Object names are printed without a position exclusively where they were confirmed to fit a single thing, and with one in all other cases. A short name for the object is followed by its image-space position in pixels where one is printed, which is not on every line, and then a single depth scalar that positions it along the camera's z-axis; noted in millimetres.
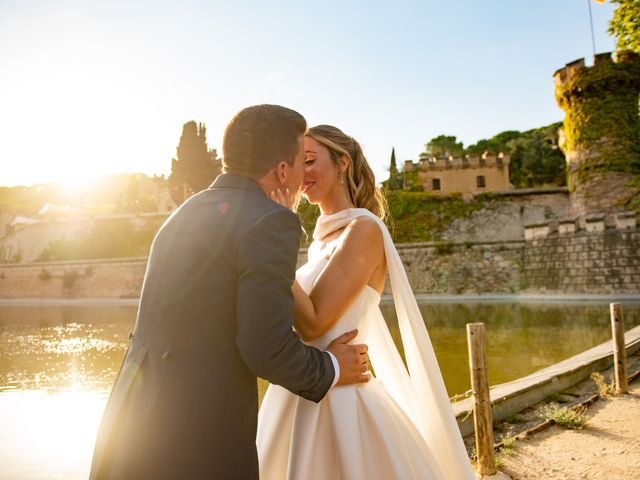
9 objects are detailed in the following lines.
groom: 1346
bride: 1829
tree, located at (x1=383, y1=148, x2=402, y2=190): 39188
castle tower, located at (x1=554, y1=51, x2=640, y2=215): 21938
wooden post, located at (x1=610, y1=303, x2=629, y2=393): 5375
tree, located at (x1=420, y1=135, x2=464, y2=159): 55566
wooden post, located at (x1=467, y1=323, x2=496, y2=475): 3408
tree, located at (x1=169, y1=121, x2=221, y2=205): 37875
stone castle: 36531
